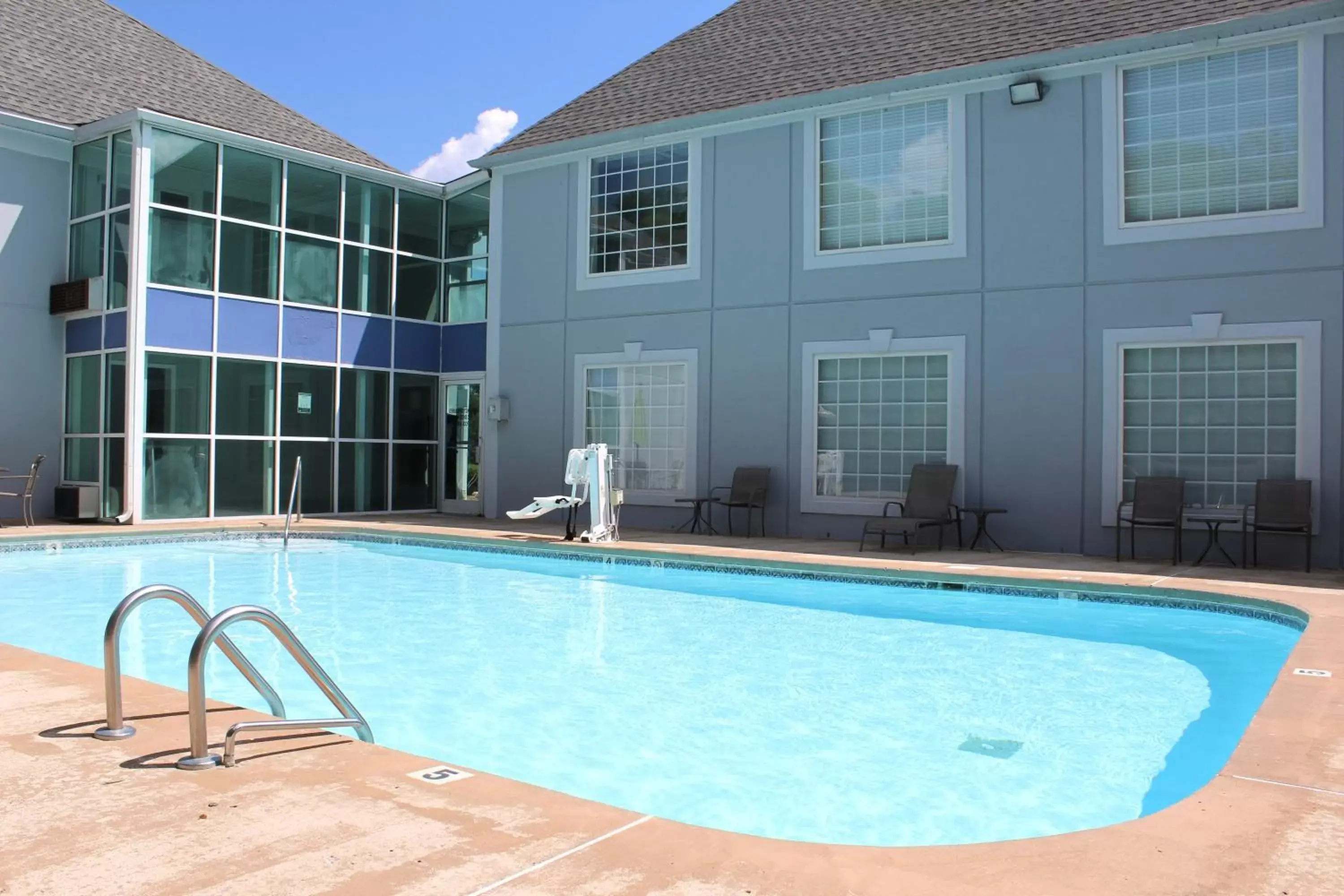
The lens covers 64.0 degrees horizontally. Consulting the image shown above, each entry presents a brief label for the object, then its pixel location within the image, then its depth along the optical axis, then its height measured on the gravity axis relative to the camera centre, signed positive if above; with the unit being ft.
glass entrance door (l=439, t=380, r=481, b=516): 53.11 +0.51
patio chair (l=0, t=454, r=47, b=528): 41.68 -1.56
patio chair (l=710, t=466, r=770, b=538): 41.27 -1.16
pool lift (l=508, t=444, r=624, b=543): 39.37 -1.51
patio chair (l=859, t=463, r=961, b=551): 35.50 -1.59
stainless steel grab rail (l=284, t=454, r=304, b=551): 38.37 -1.06
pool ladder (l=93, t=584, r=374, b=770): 10.93 -2.48
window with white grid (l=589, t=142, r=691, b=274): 45.44 +10.78
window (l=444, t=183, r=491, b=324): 53.21 +10.18
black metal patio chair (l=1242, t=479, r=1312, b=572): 30.73 -1.36
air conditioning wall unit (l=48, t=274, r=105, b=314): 43.91 +6.53
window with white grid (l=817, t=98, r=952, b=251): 39.22 +10.59
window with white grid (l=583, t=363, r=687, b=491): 45.21 +1.61
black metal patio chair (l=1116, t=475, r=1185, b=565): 32.86 -1.32
